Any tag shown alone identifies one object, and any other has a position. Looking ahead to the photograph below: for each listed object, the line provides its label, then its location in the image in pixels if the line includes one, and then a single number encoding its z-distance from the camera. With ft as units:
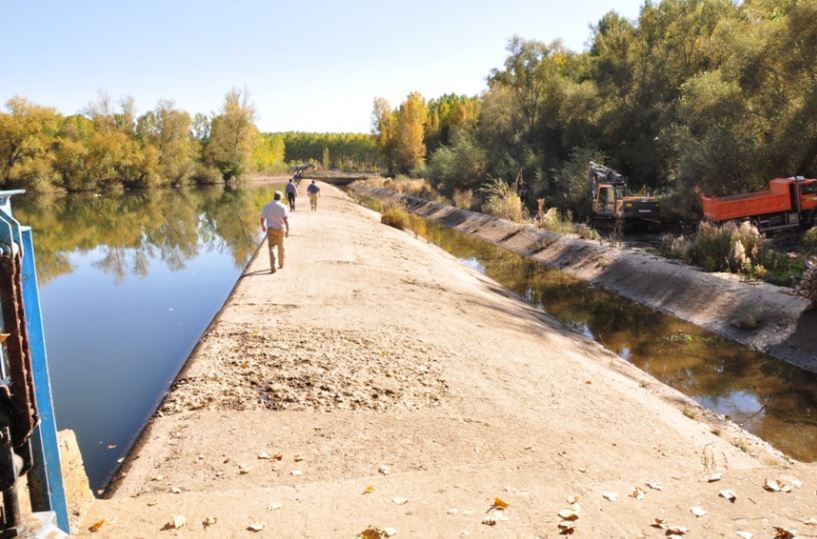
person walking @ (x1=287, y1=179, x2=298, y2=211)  113.18
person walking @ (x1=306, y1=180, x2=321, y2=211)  114.82
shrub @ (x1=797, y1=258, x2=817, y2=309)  43.27
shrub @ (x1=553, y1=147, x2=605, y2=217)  110.73
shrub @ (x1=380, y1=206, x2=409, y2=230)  108.68
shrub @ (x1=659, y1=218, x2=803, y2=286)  55.06
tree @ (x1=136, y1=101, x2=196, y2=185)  303.64
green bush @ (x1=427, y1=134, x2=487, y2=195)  159.53
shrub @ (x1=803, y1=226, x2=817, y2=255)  60.95
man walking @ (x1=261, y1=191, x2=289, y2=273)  54.03
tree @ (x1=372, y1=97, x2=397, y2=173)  304.71
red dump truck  65.67
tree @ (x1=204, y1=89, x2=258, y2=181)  324.60
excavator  88.38
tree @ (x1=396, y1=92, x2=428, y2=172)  279.28
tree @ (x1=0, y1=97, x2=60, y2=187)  233.14
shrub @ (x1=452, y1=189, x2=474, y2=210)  139.03
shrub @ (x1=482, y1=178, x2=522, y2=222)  111.24
